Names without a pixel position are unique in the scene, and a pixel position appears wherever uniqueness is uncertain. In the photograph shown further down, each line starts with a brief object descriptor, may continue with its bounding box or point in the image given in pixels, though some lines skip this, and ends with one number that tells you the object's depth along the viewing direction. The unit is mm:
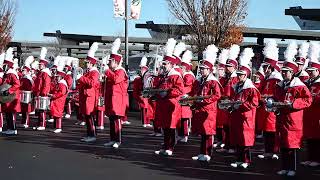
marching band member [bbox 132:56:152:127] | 15616
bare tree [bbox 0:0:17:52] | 33719
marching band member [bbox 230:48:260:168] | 9023
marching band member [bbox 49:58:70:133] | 14148
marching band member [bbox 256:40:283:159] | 10141
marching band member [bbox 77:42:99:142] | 12148
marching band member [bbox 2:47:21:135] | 12903
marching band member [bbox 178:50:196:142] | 12570
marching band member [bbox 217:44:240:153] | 10281
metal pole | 21484
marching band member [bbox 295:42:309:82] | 9675
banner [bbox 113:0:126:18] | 21594
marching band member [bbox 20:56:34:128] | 14540
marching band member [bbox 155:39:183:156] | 10242
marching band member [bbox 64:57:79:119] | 15502
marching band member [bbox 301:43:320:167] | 9508
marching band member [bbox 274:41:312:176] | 8344
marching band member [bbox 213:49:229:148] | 11070
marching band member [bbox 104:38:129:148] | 11352
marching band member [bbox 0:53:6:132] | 13570
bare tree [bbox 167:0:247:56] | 20688
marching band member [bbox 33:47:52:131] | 14227
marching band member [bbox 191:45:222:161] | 9672
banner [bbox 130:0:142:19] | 21938
